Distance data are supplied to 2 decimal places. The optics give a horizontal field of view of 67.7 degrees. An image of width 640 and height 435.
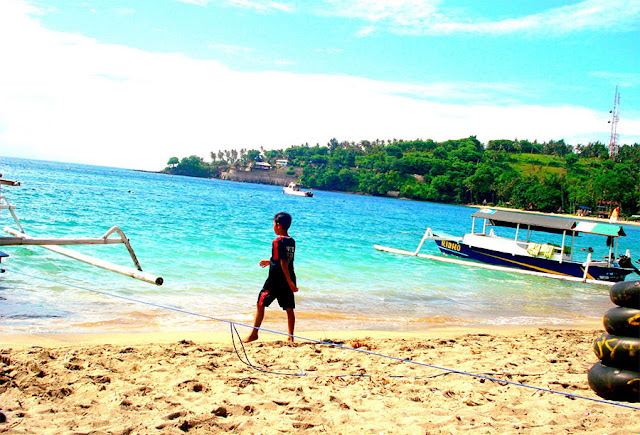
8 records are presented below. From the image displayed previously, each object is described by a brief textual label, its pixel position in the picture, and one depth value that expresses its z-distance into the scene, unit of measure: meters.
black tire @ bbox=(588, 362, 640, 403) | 4.34
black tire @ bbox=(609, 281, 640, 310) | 4.53
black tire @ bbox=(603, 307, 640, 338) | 4.48
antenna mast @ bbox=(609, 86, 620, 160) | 164.00
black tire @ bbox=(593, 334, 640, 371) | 4.38
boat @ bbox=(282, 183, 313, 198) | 105.74
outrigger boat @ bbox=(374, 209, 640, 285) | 17.47
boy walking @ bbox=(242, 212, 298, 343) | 6.32
